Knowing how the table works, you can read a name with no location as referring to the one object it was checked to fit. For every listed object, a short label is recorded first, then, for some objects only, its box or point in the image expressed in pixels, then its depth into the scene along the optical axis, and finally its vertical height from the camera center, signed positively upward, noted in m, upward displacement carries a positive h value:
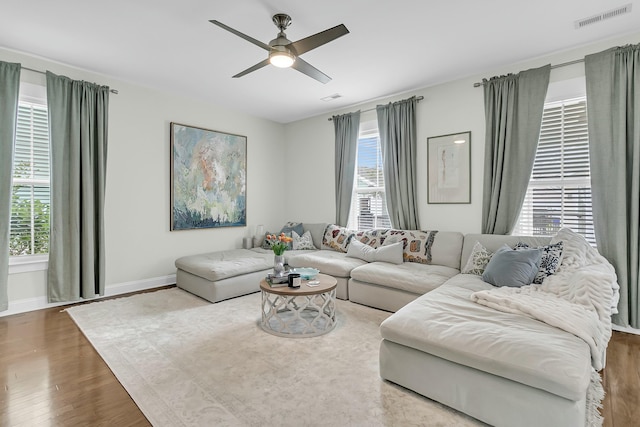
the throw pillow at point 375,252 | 3.94 -0.60
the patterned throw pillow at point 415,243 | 3.94 -0.46
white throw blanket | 1.88 -0.66
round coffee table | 2.87 -1.04
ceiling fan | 2.33 +1.31
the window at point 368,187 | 4.96 +0.34
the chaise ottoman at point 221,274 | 3.80 -0.89
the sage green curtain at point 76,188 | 3.54 +0.19
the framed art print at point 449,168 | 4.00 +0.54
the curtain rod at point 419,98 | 4.29 +1.53
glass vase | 3.19 -0.62
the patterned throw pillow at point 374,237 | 4.35 -0.43
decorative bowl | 3.25 -0.72
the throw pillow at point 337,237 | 4.86 -0.49
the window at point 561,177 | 3.30 +0.36
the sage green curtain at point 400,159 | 4.39 +0.71
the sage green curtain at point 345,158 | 5.12 +0.82
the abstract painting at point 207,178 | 4.68 +0.44
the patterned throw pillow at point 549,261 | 2.71 -0.46
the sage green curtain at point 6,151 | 3.20 +0.53
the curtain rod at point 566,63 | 3.20 +1.55
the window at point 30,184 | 3.45 +0.21
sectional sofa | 1.58 -0.76
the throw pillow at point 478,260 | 3.26 -0.55
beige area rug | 1.80 -1.21
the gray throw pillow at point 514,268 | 2.70 -0.53
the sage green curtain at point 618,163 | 2.88 +0.45
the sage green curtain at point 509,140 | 3.43 +0.80
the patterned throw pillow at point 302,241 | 5.20 -0.59
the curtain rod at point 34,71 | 3.40 +1.48
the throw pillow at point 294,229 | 5.43 -0.40
